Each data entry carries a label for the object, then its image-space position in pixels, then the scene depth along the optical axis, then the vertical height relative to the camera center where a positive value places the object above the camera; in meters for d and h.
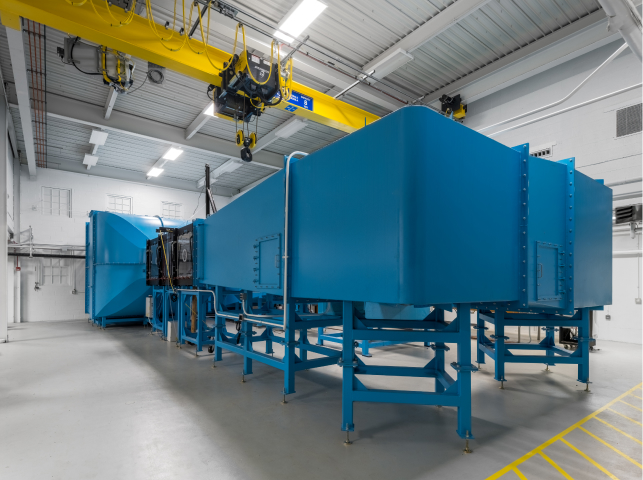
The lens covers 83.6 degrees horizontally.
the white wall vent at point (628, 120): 5.76 +2.05
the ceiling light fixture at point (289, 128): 8.17 +2.72
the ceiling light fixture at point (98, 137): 8.41 +2.53
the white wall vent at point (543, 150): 6.78 +1.83
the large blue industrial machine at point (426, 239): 2.10 +0.04
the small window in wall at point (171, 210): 12.69 +1.19
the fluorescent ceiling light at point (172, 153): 9.72 +2.48
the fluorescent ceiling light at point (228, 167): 10.92 +2.42
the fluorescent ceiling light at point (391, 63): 6.00 +3.14
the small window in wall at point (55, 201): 10.39 +1.20
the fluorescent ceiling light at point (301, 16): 4.93 +3.23
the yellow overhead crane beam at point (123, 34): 3.93 +2.51
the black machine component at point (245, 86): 4.63 +2.10
